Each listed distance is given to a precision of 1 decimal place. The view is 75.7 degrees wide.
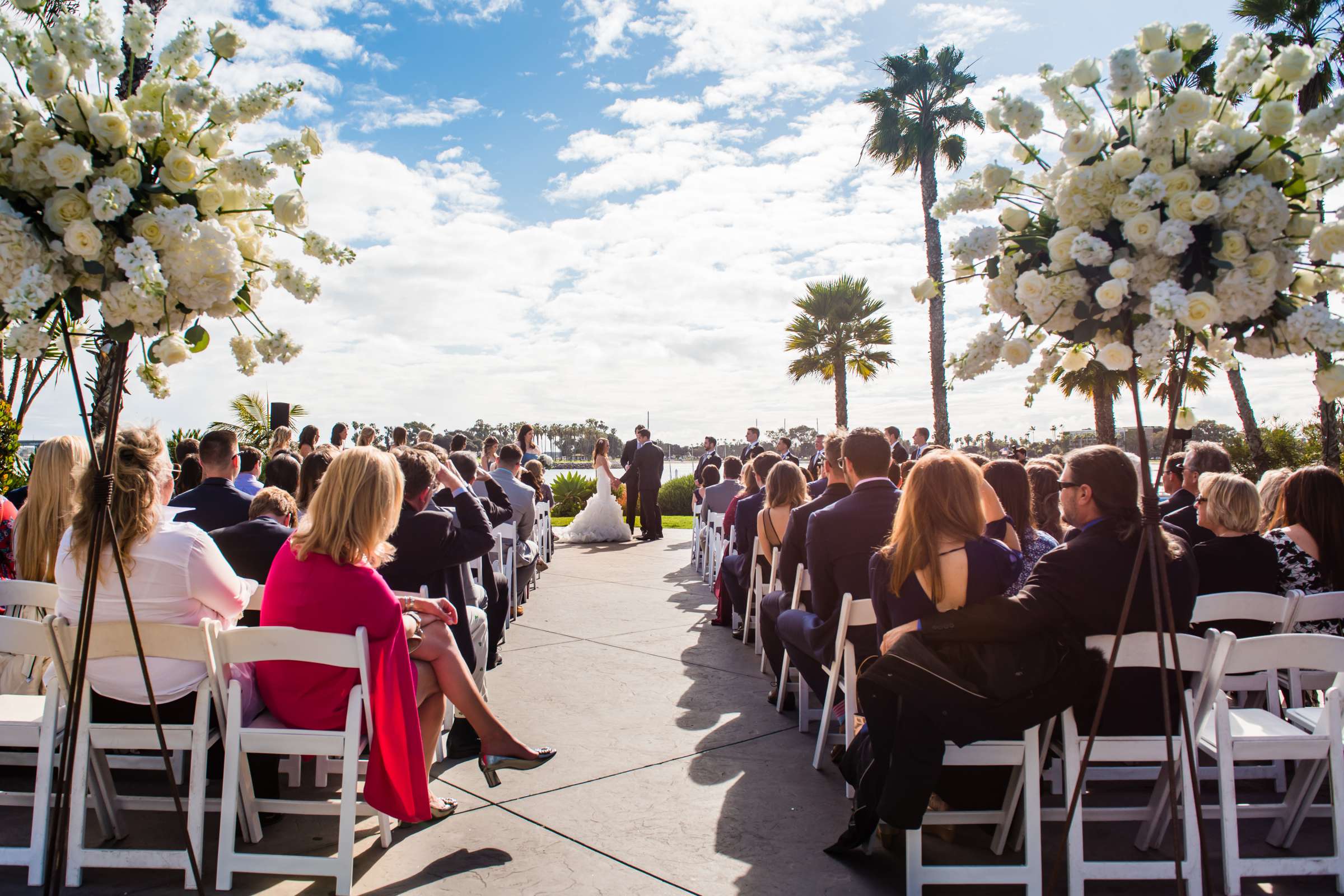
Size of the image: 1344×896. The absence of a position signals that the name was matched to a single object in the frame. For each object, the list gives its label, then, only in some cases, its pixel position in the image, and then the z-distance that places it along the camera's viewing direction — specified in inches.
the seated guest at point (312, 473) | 193.3
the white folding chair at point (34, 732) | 123.9
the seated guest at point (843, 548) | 174.9
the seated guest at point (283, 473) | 224.7
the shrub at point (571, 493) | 781.9
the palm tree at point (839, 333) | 964.0
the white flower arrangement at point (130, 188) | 88.6
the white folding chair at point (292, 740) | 121.0
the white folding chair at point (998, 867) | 119.3
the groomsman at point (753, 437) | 602.9
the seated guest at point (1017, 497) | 171.0
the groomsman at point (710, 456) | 531.7
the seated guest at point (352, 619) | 132.2
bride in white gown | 577.6
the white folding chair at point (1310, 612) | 147.8
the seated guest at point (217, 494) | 200.7
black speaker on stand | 465.7
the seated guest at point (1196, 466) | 199.6
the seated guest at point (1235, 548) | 165.9
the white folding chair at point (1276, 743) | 118.9
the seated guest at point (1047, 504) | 186.1
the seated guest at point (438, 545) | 189.2
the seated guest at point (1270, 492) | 186.4
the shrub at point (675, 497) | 820.6
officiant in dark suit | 617.9
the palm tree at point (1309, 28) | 504.7
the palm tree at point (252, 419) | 612.1
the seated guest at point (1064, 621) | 120.0
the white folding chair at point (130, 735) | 122.1
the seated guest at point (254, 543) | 174.2
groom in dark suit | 590.2
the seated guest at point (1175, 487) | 213.0
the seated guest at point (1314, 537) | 167.5
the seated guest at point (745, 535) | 279.1
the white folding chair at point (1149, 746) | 119.0
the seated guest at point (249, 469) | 262.8
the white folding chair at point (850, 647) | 155.7
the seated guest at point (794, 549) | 205.5
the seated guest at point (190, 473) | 262.8
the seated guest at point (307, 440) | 372.5
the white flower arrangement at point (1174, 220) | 94.7
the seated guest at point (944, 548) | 127.3
